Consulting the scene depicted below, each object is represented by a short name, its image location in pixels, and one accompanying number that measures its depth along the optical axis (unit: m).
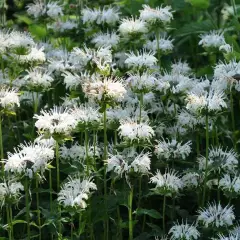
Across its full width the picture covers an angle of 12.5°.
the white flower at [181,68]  5.39
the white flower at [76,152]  4.58
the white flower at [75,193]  3.92
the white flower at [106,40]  5.52
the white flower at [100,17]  5.79
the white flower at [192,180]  4.47
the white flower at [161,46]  5.52
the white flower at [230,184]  4.24
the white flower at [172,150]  4.48
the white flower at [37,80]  4.94
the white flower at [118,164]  3.92
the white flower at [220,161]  4.33
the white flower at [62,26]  6.03
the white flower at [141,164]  3.92
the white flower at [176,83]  4.78
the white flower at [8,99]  4.32
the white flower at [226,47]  5.04
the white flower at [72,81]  4.64
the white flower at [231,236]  3.82
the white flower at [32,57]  5.18
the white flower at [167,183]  4.20
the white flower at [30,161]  3.87
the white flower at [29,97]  5.50
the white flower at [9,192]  4.01
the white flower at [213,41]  5.33
